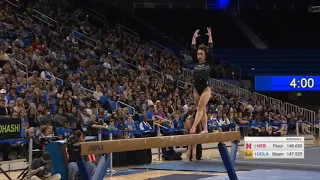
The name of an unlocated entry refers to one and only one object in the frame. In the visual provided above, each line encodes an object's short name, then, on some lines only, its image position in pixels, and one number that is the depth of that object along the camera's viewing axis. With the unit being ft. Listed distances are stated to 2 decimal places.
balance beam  22.58
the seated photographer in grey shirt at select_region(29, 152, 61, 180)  30.55
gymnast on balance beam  28.58
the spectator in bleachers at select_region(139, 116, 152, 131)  50.43
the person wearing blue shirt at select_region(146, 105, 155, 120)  53.52
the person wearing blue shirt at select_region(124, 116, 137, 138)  48.45
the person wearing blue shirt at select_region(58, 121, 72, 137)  41.70
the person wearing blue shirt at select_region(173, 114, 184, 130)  54.63
